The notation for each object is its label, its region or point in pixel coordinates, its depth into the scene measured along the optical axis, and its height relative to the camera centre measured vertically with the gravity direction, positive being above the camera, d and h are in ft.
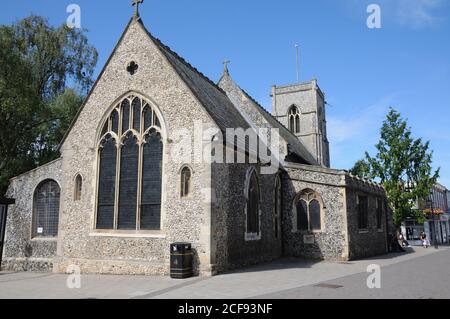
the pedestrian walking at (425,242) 115.24 -6.93
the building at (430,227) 144.79 -3.21
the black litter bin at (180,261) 41.80 -4.37
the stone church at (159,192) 45.93 +4.07
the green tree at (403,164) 111.49 +16.19
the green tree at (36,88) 68.18 +26.76
